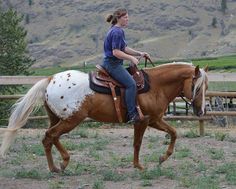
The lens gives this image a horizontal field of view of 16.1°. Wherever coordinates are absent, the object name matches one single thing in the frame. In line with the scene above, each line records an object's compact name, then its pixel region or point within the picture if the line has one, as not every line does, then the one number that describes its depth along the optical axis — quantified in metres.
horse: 10.92
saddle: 10.94
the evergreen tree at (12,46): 40.42
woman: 10.75
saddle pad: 10.94
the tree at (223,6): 165.79
